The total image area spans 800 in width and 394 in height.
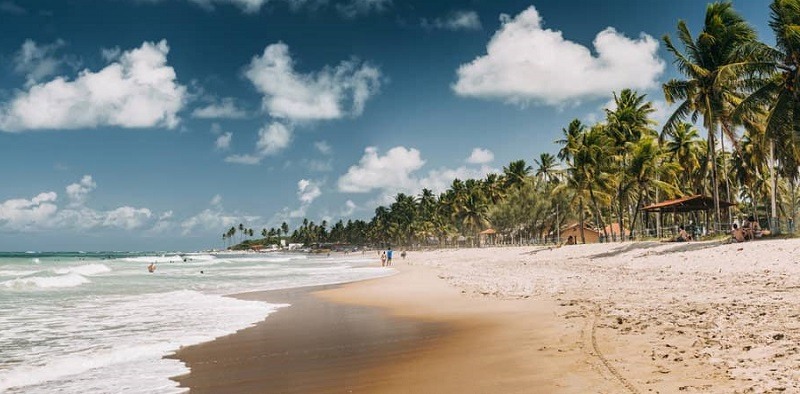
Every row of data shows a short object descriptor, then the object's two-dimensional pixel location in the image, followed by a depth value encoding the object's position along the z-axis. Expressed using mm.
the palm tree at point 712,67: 26312
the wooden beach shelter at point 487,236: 90506
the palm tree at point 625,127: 42281
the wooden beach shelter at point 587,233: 70438
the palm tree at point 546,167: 81312
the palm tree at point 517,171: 91562
